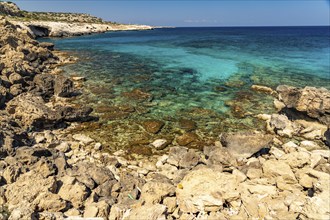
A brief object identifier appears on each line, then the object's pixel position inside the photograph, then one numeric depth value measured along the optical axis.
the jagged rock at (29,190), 8.45
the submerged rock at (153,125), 18.05
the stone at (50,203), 8.57
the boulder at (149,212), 8.46
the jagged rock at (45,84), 23.57
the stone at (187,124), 18.64
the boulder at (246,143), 14.19
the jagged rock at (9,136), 12.12
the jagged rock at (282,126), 17.88
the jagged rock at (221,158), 13.47
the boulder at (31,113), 16.94
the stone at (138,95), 24.58
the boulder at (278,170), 11.25
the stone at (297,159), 12.25
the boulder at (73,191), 9.44
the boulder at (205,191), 9.58
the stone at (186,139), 16.61
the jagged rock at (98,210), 8.66
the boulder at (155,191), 9.95
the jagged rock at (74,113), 18.19
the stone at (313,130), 17.50
